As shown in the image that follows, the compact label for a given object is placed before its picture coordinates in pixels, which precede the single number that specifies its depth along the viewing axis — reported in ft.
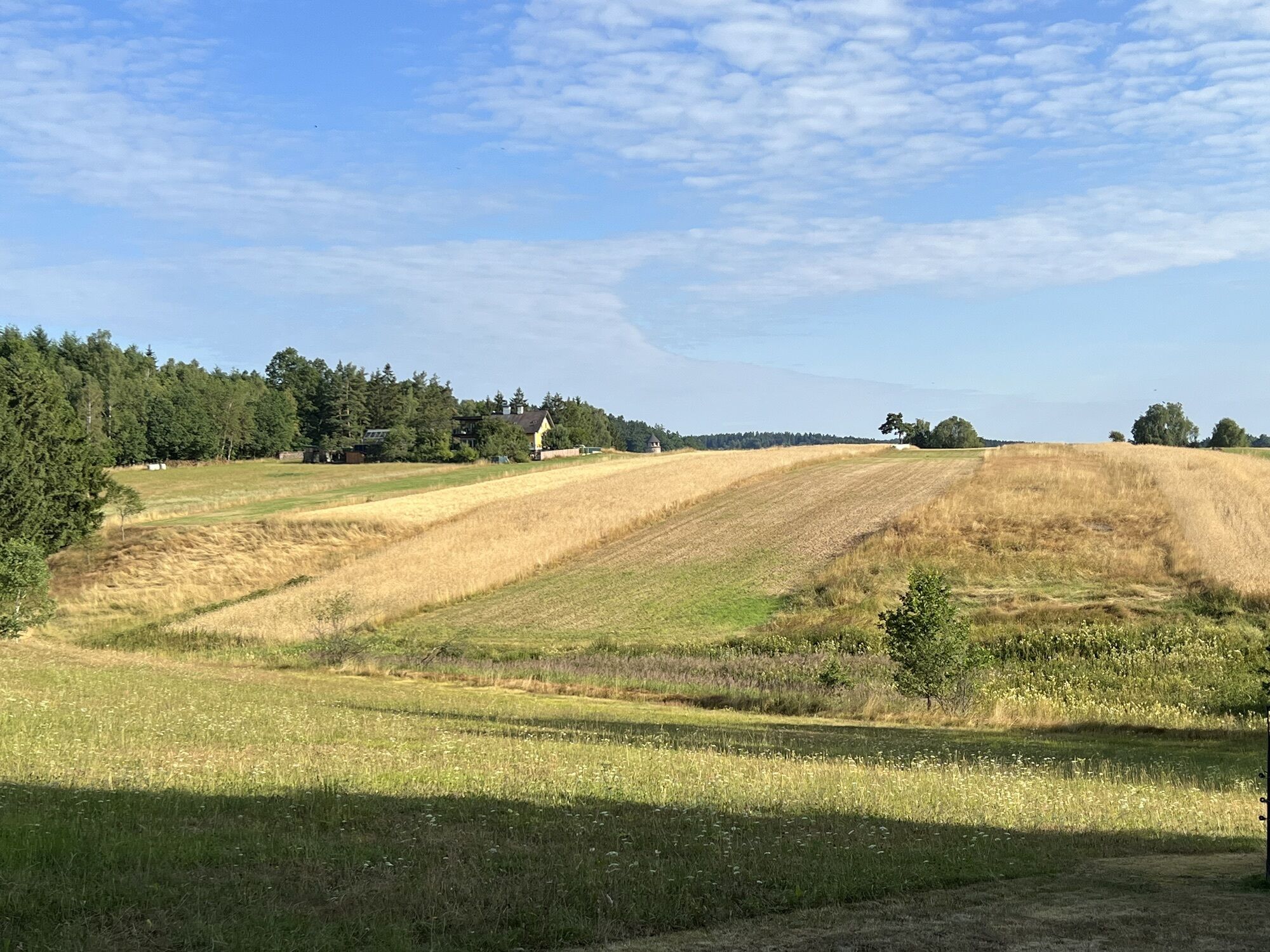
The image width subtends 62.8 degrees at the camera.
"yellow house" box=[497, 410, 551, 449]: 566.35
